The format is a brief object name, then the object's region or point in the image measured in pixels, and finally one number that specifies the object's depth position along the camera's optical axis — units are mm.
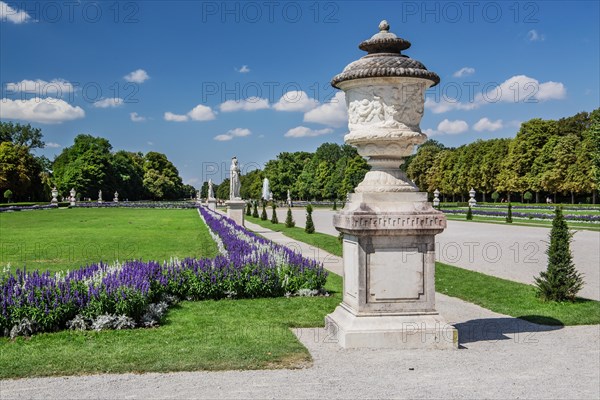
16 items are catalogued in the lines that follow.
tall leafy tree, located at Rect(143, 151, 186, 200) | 105750
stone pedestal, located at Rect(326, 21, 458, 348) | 6133
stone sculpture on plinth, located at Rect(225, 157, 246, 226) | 28359
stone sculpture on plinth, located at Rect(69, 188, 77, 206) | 63828
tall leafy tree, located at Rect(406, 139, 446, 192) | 95688
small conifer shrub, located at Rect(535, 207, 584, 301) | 9430
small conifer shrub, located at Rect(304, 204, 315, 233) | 26719
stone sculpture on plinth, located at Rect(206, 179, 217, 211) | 51300
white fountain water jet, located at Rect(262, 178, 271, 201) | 88500
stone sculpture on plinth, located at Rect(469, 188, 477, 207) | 55712
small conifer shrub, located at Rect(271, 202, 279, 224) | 37000
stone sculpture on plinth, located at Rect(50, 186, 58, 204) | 62594
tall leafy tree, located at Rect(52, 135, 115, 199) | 80062
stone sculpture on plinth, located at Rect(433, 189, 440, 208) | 59675
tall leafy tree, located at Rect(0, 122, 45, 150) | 88688
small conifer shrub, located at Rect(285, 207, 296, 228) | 31948
